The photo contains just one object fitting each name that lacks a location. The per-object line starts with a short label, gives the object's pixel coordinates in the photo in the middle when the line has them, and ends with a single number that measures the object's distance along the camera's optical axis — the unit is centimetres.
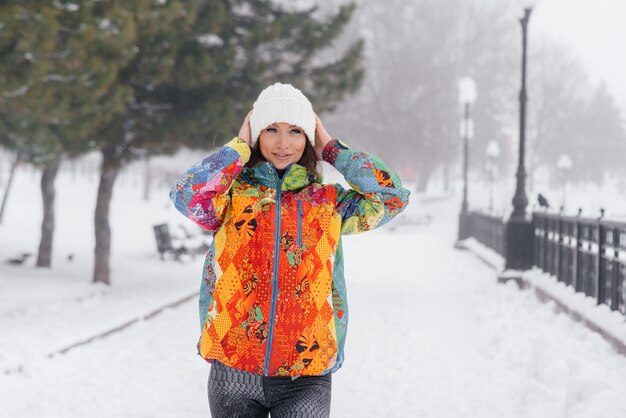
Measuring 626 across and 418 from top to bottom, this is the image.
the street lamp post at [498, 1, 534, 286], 1184
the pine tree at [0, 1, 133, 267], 753
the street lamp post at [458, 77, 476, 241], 2238
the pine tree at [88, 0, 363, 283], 1084
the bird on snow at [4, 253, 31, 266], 1420
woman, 235
